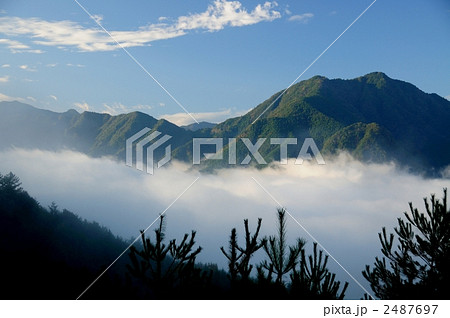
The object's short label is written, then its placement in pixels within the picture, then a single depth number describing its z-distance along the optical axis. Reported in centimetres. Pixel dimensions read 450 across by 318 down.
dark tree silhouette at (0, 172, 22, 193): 4968
